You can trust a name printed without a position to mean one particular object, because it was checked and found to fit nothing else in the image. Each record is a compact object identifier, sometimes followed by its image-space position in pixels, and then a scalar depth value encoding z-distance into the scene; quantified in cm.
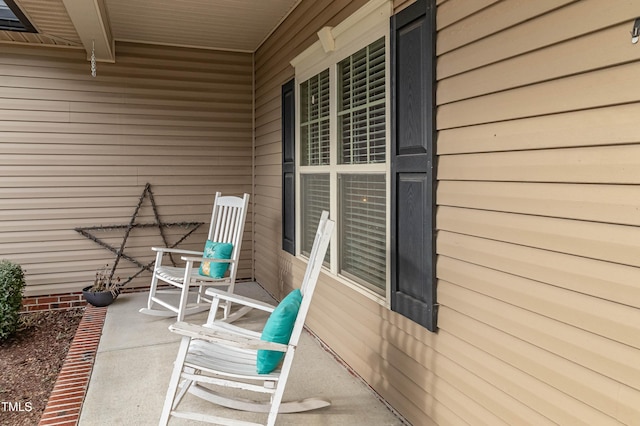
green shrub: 381
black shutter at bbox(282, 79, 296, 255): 402
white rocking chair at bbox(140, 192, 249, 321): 387
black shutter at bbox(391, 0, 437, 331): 207
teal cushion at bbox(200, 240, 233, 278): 407
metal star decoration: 498
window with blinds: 262
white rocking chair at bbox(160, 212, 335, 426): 209
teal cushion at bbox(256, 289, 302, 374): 219
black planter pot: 453
